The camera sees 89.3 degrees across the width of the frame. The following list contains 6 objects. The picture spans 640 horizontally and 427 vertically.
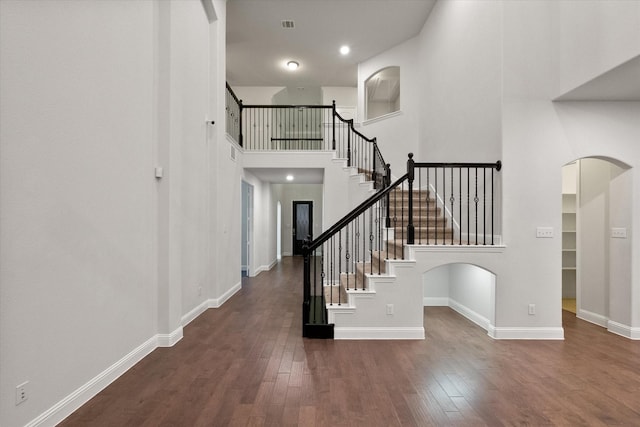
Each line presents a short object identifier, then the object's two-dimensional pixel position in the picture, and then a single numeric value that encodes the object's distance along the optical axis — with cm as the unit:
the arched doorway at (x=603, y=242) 413
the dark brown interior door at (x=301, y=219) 1395
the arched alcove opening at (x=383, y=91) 879
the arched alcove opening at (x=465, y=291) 438
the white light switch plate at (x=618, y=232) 414
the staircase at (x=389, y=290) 392
